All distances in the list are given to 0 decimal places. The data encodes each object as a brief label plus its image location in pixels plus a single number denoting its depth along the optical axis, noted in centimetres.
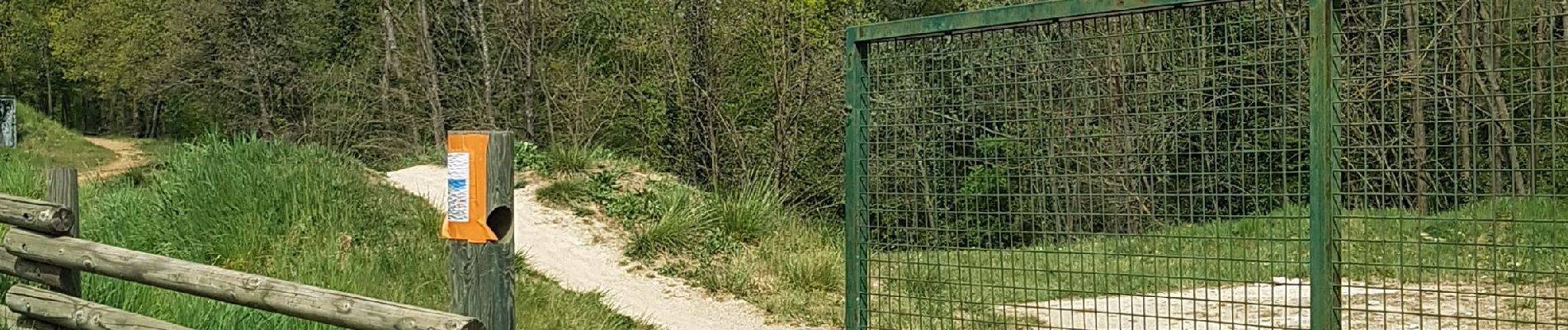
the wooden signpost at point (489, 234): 385
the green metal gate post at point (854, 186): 498
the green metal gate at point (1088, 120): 374
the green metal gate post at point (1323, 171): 379
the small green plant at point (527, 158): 1173
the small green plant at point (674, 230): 1030
